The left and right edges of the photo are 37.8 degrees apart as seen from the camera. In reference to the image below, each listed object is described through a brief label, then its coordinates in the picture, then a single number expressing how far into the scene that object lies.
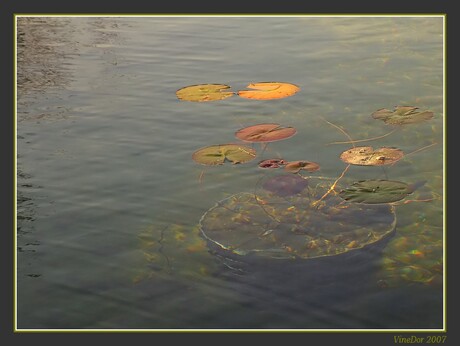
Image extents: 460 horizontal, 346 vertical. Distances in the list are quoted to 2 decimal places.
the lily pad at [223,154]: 6.68
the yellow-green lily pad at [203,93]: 8.02
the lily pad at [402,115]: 7.29
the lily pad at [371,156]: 6.48
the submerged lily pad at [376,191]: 5.87
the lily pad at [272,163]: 6.51
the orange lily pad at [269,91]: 7.97
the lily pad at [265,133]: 6.95
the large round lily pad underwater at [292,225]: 5.30
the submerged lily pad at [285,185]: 6.06
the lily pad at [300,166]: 6.42
